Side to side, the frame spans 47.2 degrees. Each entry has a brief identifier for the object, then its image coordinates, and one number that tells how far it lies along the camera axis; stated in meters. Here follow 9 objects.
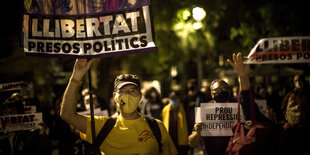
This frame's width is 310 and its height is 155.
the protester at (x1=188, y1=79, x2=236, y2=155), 4.74
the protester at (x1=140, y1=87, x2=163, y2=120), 11.00
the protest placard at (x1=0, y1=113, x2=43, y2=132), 6.22
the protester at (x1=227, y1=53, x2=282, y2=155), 4.24
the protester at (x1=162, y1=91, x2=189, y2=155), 8.30
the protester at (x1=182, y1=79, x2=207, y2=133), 9.86
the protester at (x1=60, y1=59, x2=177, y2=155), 3.78
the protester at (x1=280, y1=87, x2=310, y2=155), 4.20
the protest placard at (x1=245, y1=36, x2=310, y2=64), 5.40
